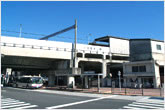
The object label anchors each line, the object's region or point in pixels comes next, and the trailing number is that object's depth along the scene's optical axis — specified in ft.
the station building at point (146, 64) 118.51
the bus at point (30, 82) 115.34
